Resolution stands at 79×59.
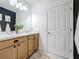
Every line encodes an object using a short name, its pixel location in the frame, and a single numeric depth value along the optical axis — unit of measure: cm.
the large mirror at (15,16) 143
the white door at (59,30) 169
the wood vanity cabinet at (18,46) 90
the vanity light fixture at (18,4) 162
